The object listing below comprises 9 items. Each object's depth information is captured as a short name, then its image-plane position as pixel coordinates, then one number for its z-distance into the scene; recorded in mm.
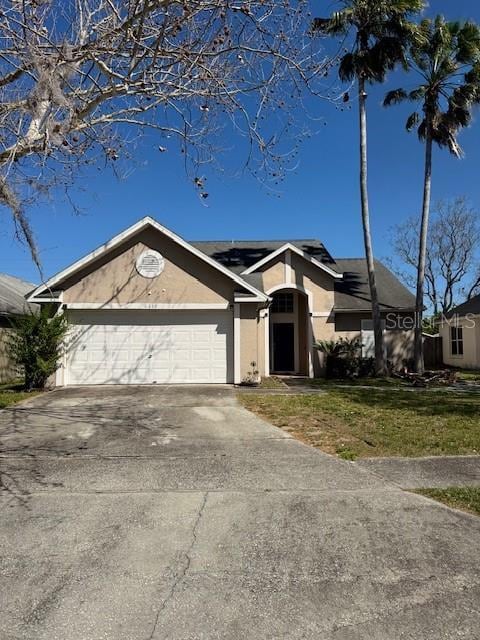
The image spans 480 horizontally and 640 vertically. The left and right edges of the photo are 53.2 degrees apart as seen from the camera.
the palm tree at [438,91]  18500
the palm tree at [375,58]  17281
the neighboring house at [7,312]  19094
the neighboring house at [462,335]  23281
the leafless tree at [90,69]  5582
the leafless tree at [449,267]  38312
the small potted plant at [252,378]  15125
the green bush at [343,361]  19062
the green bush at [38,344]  13984
